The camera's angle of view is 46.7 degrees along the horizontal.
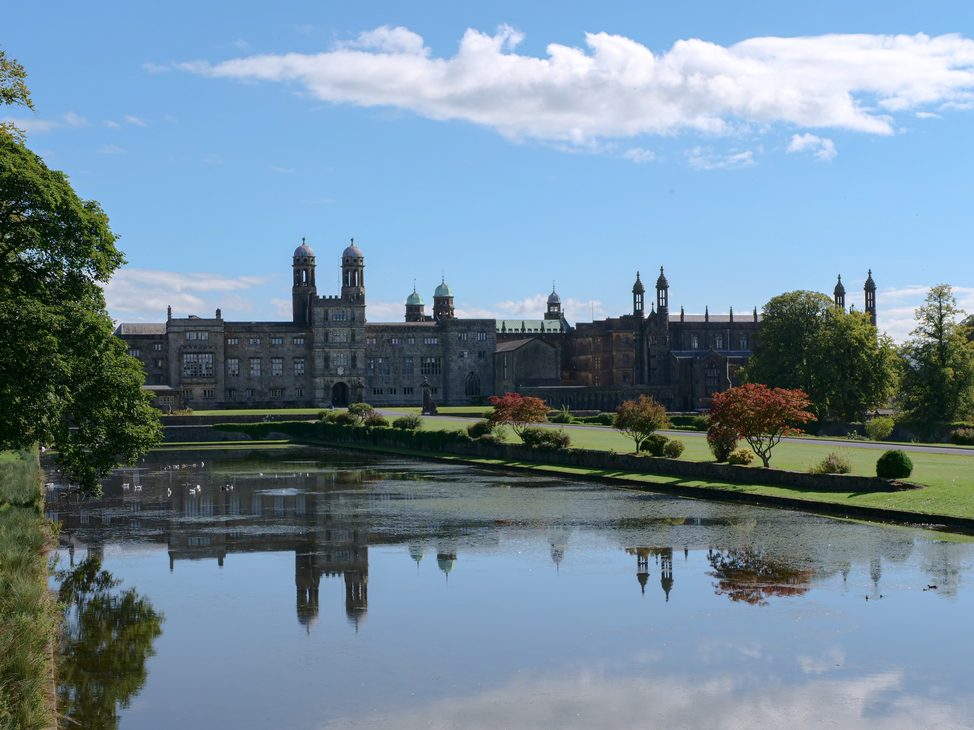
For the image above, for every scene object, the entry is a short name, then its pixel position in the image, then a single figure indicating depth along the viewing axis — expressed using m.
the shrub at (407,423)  75.50
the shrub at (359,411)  84.29
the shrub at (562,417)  92.88
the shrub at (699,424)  79.49
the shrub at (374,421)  79.53
